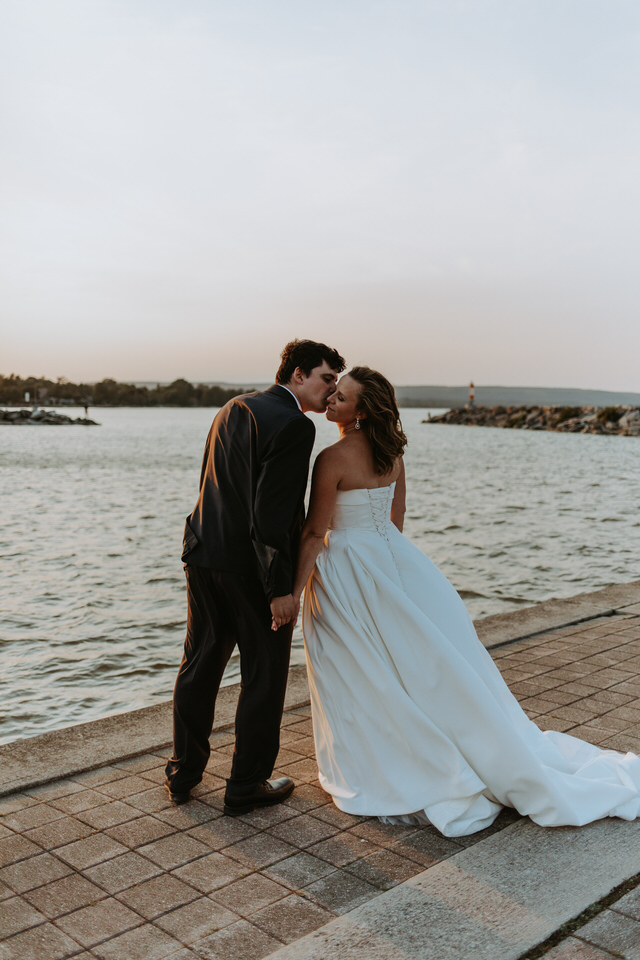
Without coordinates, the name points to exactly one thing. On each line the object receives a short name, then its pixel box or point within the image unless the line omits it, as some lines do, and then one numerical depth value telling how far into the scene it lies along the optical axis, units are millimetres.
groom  3326
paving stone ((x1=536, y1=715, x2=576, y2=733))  4375
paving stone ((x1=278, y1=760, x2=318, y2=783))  3836
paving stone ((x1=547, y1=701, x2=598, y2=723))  4543
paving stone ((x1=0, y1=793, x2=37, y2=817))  3412
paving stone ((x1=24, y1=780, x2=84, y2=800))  3559
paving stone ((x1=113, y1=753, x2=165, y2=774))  3881
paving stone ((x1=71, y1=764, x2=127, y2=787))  3721
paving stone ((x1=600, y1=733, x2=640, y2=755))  4047
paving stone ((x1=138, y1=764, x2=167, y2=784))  3740
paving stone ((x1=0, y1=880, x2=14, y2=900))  2723
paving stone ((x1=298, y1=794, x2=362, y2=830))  3324
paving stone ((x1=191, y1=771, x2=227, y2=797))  3646
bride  3311
